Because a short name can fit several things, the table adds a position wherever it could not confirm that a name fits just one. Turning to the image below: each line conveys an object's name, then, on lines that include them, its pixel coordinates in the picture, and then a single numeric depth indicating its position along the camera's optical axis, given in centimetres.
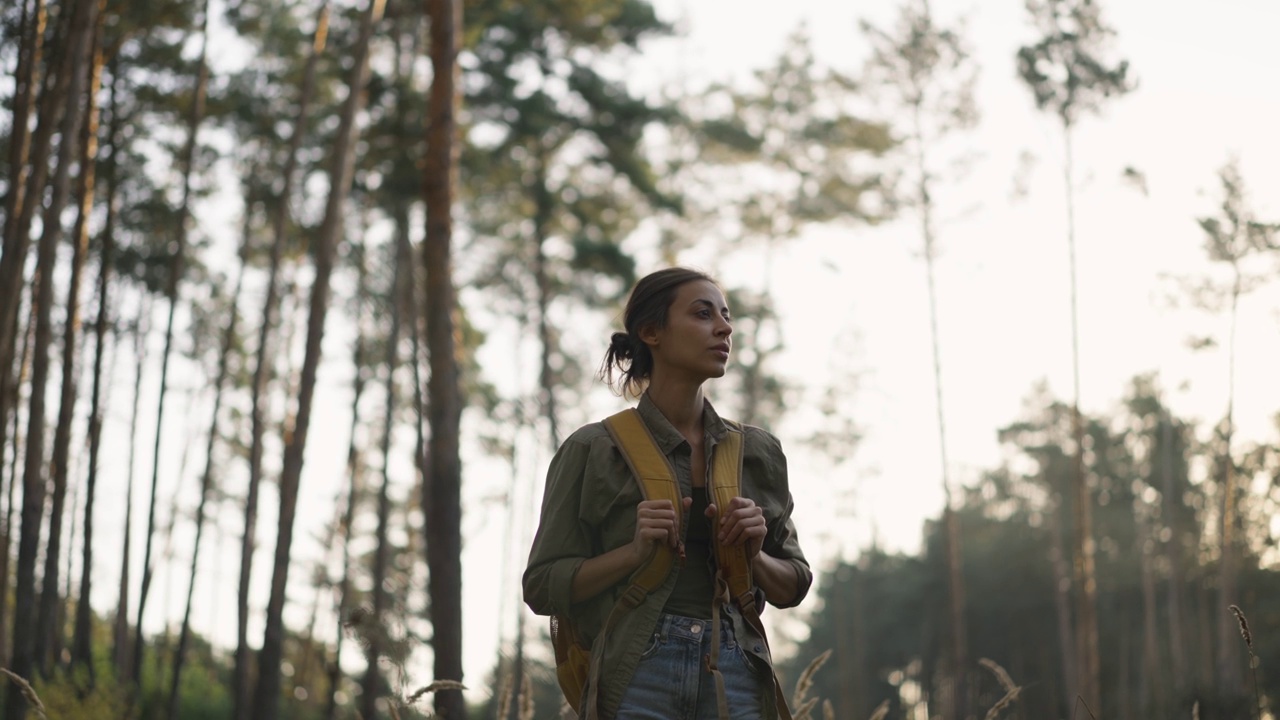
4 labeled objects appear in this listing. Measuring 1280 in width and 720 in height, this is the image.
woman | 283
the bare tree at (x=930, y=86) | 2367
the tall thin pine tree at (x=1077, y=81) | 2184
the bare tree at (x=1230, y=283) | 2345
